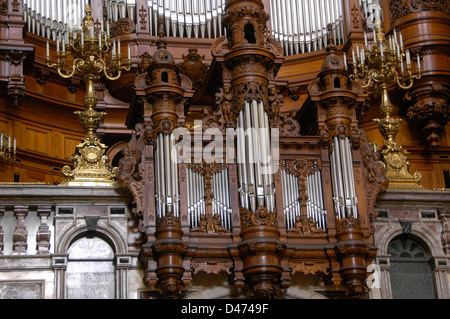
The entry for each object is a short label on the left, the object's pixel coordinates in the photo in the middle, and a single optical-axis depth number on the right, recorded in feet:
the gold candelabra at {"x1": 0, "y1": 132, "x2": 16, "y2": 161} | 64.69
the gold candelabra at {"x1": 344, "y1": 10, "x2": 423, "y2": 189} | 61.72
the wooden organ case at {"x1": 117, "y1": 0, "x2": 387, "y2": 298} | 54.29
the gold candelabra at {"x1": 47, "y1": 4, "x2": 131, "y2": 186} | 57.77
